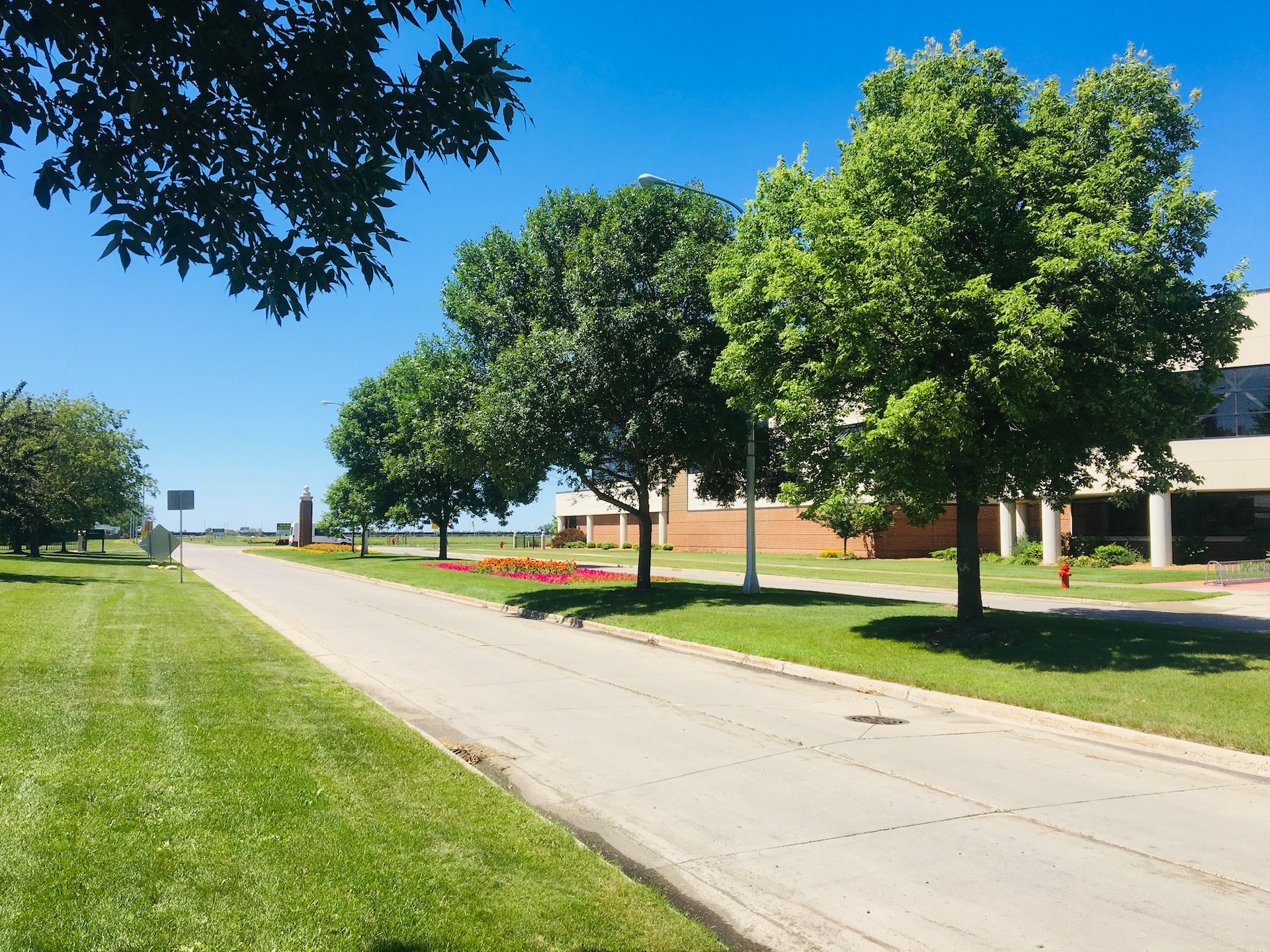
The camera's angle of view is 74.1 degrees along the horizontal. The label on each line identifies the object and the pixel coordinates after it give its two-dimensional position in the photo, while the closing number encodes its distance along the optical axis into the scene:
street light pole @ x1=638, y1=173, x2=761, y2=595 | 18.66
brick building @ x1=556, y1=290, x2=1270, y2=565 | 33.88
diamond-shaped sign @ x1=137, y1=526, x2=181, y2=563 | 21.03
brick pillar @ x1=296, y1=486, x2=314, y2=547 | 70.69
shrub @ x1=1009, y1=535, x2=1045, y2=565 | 39.69
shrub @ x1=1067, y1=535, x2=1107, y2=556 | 40.12
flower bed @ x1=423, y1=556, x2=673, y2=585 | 27.73
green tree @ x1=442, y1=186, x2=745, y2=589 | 18.69
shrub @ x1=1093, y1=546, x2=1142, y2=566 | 37.31
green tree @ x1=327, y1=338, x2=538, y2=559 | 21.33
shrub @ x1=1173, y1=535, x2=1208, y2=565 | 36.50
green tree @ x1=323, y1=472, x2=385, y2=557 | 48.16
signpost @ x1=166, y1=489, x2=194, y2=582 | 26.92
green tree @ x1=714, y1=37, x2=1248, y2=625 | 10.95
